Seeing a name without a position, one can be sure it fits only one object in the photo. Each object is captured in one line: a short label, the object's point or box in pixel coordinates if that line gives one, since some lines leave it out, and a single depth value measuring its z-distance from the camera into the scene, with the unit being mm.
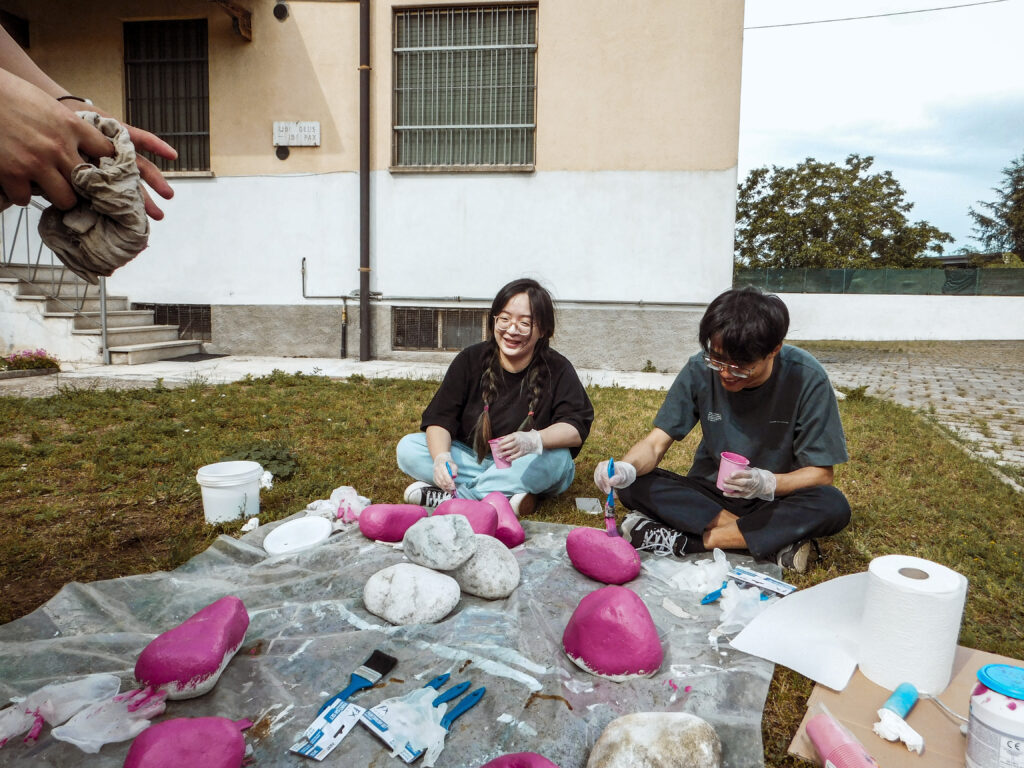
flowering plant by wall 6945
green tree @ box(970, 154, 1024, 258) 30547
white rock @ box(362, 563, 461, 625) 2113
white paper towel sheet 1786
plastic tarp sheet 1615
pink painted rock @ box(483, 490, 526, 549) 2752
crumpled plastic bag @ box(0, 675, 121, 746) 1573
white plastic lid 2723
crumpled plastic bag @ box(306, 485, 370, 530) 2980
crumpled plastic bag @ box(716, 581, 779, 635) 2148
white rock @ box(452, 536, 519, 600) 2297
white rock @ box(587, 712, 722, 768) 1462
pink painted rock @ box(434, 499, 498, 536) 2648
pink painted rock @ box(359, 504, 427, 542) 2742
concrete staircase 7645
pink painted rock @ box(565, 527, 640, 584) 2439
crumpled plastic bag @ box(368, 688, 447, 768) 1562
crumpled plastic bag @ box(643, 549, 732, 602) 2412
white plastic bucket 3038
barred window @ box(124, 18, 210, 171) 8297
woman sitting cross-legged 3211
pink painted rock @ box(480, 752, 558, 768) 1406
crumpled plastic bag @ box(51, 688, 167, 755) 1538
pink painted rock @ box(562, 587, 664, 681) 1846
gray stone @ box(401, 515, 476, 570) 2279
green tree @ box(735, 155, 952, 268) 26406
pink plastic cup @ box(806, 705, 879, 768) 1512
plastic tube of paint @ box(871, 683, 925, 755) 1633
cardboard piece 1604
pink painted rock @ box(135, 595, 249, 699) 1703
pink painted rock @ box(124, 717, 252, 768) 1381
